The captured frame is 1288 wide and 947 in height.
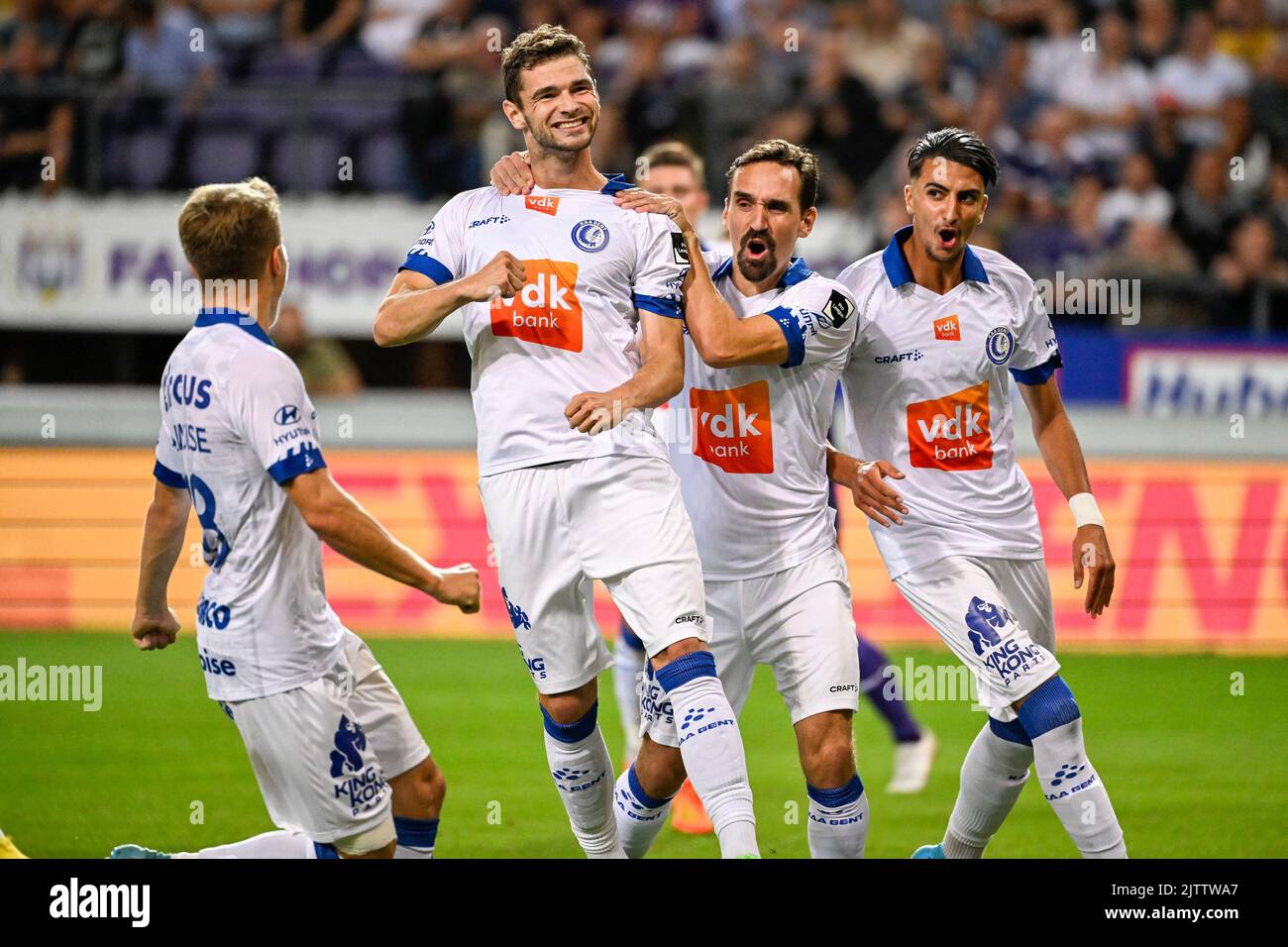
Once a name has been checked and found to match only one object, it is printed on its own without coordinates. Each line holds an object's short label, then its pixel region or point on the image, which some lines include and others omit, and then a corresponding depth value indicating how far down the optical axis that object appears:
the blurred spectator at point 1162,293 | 12.41
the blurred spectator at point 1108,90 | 14.02
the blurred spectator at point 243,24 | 14.03
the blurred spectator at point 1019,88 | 13.88
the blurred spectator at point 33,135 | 12.66
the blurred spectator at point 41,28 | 13.48
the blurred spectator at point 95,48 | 13.27
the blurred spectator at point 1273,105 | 13.68
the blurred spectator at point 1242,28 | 15.12
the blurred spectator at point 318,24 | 13.98
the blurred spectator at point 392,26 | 14.43
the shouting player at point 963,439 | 5.37
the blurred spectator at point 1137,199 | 13.25
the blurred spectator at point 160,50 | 13.45
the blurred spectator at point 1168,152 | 13.47
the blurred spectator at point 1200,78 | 14.18
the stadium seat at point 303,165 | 12.84
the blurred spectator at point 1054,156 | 13.15
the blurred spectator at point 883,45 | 14.01
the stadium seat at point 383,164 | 13.00
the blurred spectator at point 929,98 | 13.16
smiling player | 4.89
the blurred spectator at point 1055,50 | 14.26
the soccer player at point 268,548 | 4.30
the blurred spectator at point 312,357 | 12.48
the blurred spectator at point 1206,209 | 13.07
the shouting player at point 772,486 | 5.11
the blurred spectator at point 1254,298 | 12.44
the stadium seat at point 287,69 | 13.64
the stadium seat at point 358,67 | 13.73
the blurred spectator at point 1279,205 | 13.07
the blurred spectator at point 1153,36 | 14.55
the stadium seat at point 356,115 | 13.09
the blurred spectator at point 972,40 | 14.24
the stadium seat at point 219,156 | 12.85
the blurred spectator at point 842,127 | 13.02
